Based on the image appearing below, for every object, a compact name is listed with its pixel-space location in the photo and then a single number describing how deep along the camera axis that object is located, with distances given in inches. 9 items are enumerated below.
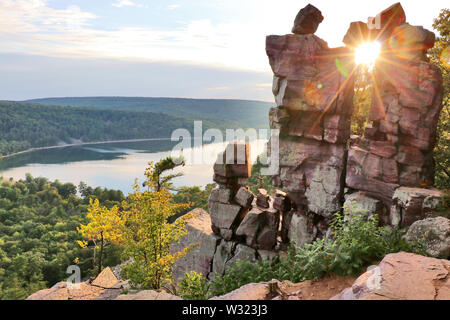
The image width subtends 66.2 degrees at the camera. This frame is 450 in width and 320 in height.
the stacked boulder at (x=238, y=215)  701.9
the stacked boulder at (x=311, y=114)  630.5
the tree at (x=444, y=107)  602.5
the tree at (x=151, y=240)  415.8
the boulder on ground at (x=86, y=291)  398.3
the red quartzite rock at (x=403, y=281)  229.6
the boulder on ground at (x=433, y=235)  314.2
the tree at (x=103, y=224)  537.6
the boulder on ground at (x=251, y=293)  274.8
